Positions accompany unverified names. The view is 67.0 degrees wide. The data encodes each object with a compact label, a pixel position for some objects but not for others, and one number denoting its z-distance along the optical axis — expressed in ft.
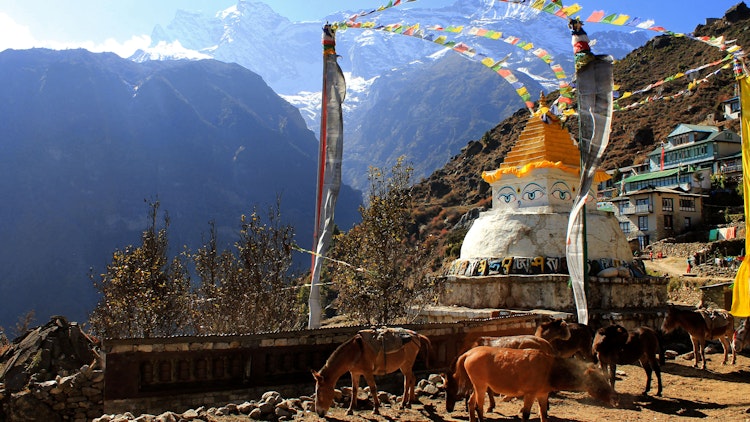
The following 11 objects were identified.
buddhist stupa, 57.00
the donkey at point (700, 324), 41.01
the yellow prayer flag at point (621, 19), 38.83
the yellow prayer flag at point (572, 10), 40.78
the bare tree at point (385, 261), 60.75
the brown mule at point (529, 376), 21.70
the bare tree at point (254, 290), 61.26
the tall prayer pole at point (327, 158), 37.86
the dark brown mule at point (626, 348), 32.71
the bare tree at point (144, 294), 66.44
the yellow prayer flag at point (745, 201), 32.07
